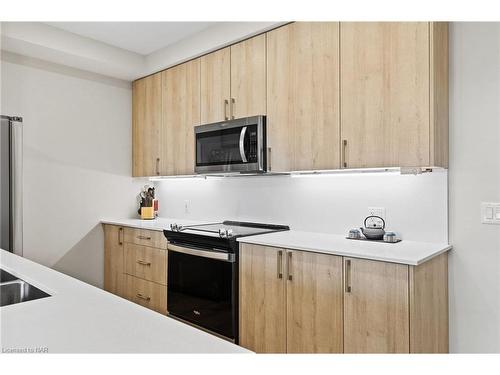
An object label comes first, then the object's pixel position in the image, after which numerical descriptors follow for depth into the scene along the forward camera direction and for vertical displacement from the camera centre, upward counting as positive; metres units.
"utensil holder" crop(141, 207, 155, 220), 3.81 -0.26
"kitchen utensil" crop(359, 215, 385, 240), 2.25 -0.25
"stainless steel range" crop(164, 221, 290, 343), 2.43 -0.62
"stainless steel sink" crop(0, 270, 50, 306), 1.40 -0.40
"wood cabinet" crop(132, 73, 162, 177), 3.61 +0.66
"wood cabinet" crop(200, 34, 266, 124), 2.71 +0.85
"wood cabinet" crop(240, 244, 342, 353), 1.97 -0.66
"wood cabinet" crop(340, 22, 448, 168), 1.94 +0.54
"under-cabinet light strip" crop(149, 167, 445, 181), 2.09 +0.11
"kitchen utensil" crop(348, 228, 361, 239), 2.36 -0.30
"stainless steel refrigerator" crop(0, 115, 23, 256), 2.91 +0.03
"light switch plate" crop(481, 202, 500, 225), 1.97 -0.13
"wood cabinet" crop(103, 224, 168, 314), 3.08 -0.70
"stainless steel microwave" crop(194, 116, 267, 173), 2.62 +0.32
